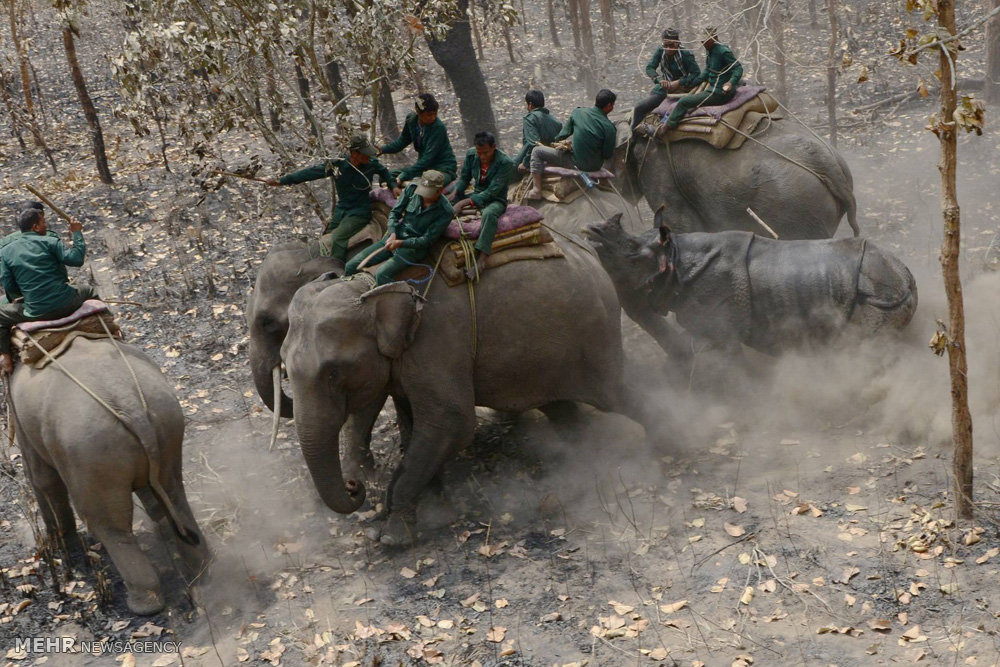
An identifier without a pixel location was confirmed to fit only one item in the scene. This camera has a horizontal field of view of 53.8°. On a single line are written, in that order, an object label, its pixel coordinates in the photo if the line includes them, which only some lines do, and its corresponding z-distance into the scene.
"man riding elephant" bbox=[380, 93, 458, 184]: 9.21
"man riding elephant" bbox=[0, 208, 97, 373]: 7.34
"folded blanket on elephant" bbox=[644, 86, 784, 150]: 10.39
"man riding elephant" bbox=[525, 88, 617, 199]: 10.46
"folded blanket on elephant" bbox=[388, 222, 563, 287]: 7.61
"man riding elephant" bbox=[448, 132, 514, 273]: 7.71
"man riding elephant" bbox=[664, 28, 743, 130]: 10.45
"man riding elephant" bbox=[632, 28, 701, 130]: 11.11
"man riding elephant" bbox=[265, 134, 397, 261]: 8.73
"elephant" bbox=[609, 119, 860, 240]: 10.01
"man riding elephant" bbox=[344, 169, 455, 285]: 7.44
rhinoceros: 8.29
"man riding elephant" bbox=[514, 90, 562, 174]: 10.98
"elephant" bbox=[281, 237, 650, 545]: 7.21
